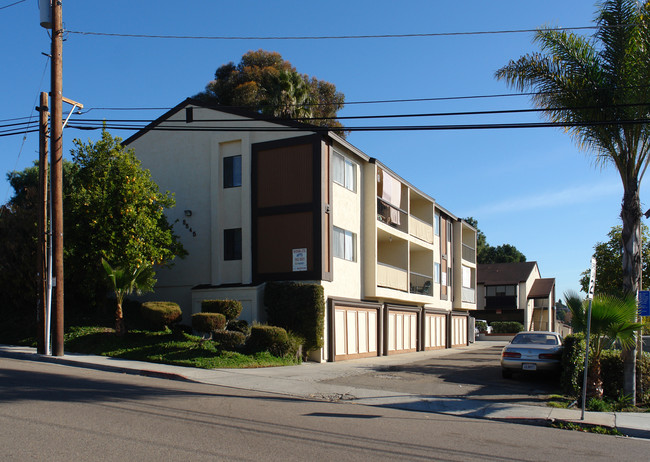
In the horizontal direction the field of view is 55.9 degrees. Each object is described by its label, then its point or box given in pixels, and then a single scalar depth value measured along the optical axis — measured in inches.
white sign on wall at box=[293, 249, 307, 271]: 871.7
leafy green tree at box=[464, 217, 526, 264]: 3897.6
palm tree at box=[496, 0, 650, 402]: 575.5
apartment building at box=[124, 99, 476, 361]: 881.5
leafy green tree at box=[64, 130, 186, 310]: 828.6
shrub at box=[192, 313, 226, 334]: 742.5
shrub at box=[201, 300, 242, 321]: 796.6
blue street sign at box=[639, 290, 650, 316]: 557.5
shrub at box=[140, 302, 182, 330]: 785.6
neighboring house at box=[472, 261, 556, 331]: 2448.3
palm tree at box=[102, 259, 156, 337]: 775.1
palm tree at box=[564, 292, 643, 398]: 527.8
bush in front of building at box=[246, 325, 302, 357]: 754.8
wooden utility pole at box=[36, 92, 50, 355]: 698.2
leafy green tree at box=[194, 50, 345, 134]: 1312.7
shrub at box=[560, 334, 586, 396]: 565.6
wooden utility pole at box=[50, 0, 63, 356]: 687.7
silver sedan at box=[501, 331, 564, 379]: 662.5
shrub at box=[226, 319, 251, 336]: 800.8
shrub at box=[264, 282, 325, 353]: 831.7
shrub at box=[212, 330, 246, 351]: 735.7
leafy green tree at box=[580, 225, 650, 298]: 1253.7
